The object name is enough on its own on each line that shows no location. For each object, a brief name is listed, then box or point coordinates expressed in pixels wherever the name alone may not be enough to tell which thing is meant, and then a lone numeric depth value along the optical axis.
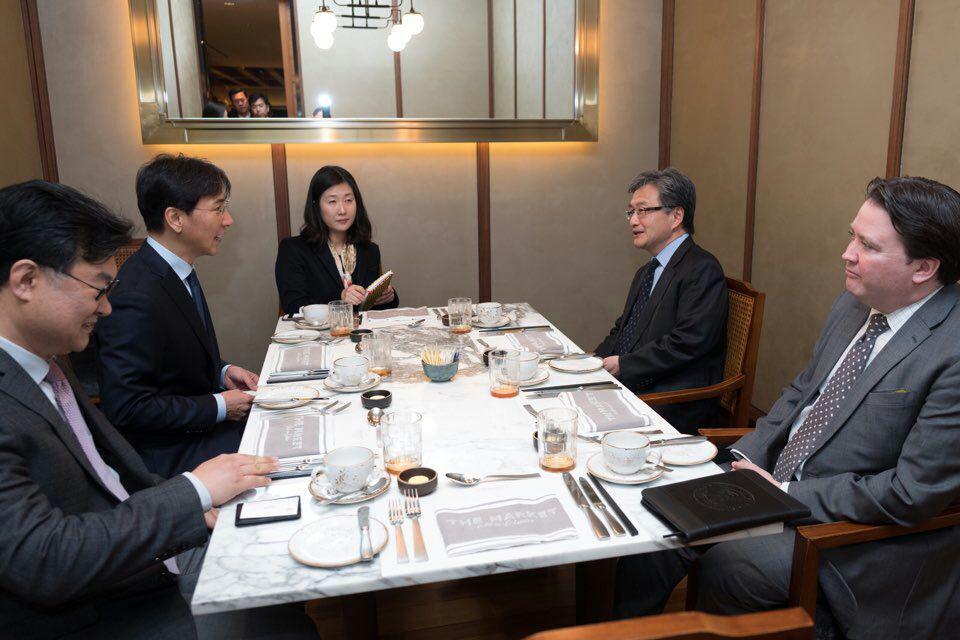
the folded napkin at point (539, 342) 2.29
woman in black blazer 3.28
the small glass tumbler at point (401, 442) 1.39
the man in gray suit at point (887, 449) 1.35
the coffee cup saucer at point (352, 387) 1.89
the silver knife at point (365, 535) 1.07
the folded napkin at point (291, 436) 1.48
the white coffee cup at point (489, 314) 2.65
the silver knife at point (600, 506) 1.14
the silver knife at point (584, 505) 1.13
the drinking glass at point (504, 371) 1.87
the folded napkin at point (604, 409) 1.60
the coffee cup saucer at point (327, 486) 1.25
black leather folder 1.13
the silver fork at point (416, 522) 1.08
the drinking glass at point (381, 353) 2.05
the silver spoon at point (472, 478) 1.31
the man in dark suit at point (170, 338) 1.85
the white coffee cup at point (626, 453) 1.32
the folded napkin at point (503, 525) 1.11
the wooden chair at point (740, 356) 2.32
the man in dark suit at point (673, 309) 2.42
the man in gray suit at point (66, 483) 1.05
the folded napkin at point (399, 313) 2.94
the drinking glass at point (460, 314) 2.57
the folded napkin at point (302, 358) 2.15
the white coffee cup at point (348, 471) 1.26
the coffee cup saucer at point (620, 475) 1.30
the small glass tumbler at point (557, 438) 1.38
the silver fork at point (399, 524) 1.08
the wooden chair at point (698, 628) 0.80
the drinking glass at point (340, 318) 2.56
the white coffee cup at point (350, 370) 1.90
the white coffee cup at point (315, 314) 2.70
